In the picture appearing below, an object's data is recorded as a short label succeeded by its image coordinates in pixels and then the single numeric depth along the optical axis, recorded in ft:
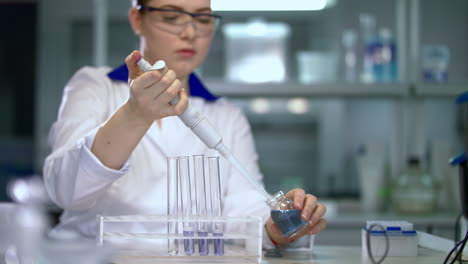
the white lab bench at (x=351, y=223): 8.10
